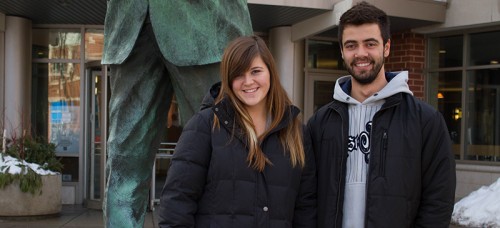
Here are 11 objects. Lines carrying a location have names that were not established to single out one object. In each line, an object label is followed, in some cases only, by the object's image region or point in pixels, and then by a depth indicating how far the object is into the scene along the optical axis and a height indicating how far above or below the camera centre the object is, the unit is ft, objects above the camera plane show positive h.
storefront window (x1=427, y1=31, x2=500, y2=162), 34.14 +1.35
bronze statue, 9.14 +0.59
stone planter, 26.81 -3.98
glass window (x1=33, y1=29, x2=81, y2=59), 34.09 +3.43
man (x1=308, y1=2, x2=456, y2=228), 7.03 -0.40
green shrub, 27.04 -2.39
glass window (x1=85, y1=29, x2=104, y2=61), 34.12 +3.43
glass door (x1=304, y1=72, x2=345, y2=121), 36.35 +1.29
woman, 6.86 -0.54
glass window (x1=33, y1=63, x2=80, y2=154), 34.27 +0.32
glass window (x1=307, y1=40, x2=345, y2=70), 36.68 +3.32
